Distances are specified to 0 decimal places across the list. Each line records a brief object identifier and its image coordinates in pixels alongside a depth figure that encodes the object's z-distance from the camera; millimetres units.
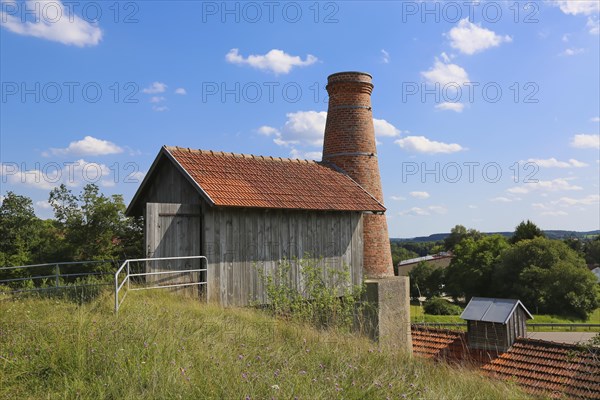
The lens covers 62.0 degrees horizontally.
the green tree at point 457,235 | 84856
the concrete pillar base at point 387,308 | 15023
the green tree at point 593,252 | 88894
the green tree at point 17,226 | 30188
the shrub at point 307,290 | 9922
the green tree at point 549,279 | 41750
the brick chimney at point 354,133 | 17281
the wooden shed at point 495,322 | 18078
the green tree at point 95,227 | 25953
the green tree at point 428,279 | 56375
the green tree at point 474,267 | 49688
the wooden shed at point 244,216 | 11828
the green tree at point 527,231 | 55938
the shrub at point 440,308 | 38409
